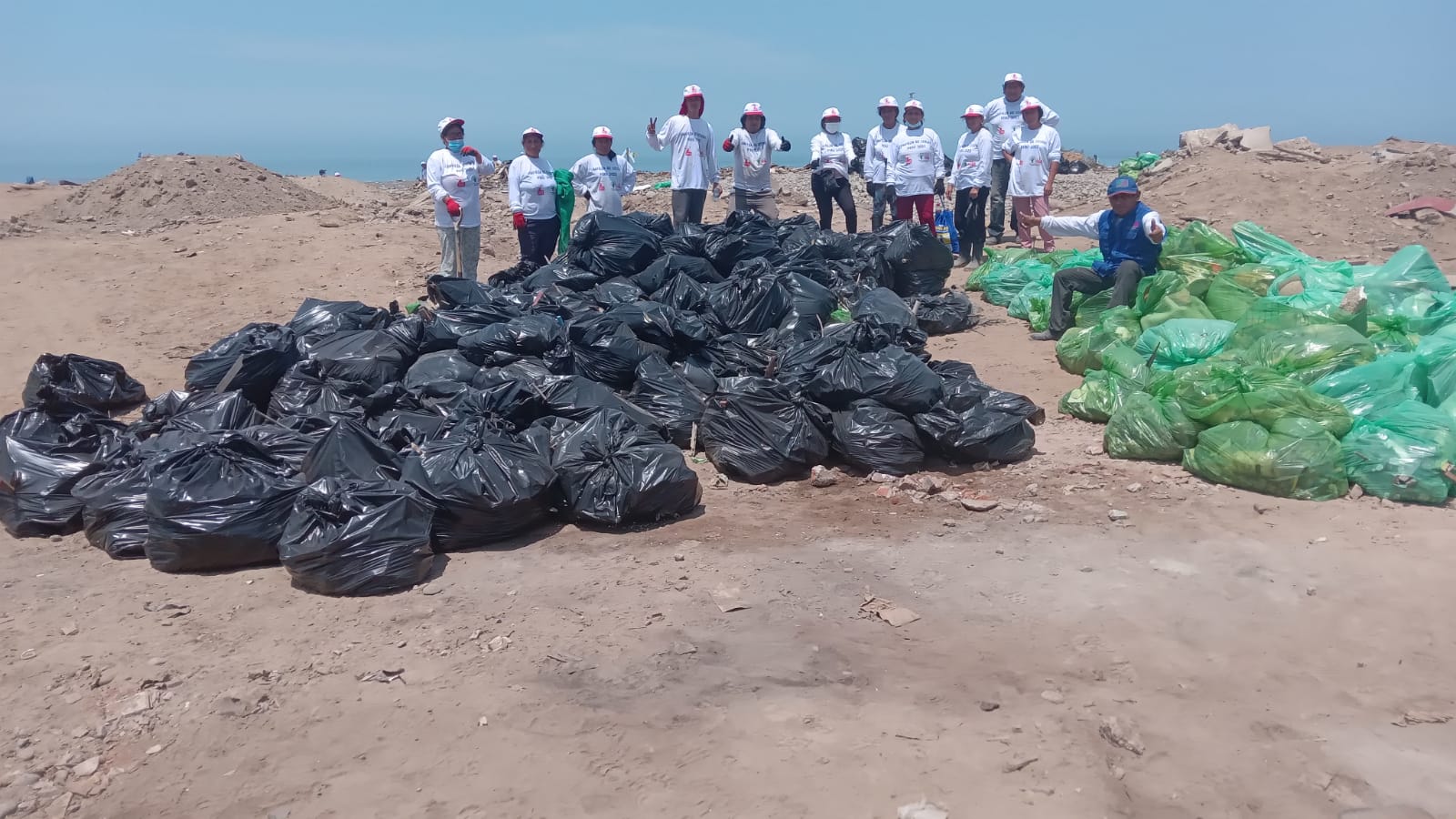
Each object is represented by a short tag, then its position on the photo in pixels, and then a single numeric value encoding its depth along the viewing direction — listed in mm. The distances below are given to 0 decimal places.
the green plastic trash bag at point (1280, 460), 4254
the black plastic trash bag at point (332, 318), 5914
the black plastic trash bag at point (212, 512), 3736
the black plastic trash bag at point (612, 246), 7109
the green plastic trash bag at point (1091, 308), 6691
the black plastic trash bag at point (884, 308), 6441
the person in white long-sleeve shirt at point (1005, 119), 9766
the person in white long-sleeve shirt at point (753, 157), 9148
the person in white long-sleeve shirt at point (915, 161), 9102
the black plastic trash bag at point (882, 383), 4871
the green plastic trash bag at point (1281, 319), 5250
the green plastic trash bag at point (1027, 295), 7656
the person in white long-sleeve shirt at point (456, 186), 7586
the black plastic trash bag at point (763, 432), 4711
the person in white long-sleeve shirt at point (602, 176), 8289
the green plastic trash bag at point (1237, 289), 6117
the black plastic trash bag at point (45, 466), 4273
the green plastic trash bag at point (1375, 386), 4570
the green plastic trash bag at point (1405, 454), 4152
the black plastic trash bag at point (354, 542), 3578
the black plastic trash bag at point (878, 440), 4738
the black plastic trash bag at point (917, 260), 7750
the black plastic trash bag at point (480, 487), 3906
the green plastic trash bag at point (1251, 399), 4457
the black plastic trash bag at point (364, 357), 5285
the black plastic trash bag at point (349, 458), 4090
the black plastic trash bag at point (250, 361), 5324
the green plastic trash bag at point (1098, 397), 5277
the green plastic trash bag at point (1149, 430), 4695
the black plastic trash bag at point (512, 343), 5430
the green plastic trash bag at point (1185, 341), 5438
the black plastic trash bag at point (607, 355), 5449
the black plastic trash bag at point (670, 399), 5176
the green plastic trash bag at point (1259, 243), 6809
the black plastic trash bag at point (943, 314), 7312
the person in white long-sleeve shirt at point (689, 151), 8789
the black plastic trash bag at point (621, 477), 4129
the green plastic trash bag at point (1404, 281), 5680
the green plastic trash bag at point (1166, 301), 6000
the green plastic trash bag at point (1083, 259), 7312
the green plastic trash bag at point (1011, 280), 8055
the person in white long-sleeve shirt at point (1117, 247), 6465
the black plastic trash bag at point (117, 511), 3988
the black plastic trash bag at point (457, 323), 5680
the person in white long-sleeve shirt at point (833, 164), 9680
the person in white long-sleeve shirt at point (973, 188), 9500
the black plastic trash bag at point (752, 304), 6312
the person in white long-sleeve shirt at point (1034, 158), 9352
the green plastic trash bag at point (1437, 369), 4605
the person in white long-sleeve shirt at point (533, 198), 7926
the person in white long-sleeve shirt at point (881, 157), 9453
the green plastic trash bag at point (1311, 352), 4875
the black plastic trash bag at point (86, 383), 5574
